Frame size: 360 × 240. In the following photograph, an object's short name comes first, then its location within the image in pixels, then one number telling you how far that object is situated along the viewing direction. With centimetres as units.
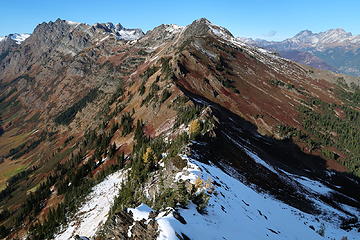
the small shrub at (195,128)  7201
